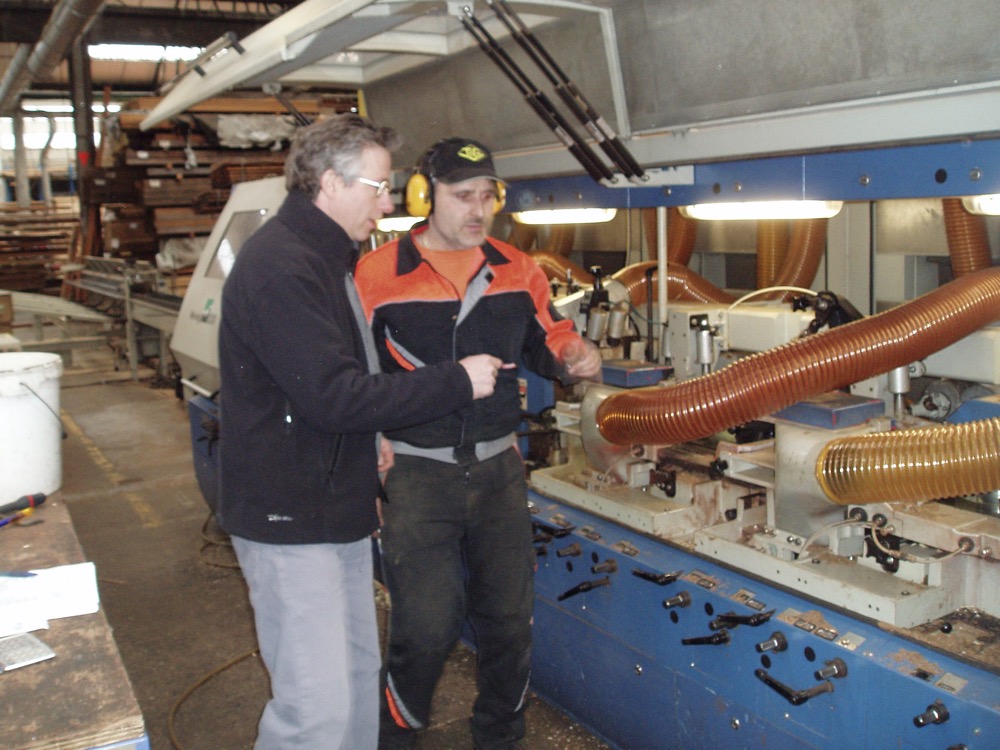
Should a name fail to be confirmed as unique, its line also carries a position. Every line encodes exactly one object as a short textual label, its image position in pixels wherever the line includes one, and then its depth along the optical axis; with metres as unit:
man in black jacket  1.65
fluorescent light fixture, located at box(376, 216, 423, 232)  3.99
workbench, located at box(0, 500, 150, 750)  1.25
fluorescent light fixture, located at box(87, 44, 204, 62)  14.45
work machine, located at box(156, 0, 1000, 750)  1.82
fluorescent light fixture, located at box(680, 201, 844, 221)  2.39
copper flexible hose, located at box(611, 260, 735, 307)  3.39
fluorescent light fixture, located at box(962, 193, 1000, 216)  1.96
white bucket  2.30
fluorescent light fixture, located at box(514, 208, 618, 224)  3.16
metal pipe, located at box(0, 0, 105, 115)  6.85
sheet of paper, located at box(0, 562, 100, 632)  1.62
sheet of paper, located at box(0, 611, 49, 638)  1.55
